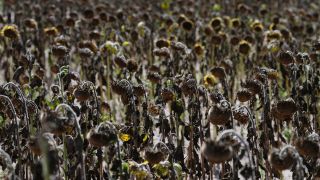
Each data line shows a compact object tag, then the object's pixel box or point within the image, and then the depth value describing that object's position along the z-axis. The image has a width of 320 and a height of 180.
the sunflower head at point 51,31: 12.00
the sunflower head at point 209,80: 9.25
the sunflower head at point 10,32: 10.14
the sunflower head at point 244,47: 11.58
